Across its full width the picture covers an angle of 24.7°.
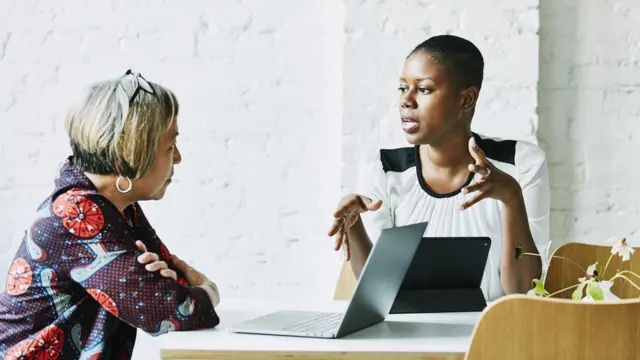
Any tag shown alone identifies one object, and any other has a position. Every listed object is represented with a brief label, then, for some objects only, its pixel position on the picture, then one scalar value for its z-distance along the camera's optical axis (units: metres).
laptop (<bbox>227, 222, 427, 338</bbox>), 2.44
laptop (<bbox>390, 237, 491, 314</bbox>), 2.71
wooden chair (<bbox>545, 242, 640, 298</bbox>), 3.03
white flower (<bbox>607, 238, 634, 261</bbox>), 2.53
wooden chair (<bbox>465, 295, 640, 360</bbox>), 2.18
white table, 2.34
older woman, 2.54
